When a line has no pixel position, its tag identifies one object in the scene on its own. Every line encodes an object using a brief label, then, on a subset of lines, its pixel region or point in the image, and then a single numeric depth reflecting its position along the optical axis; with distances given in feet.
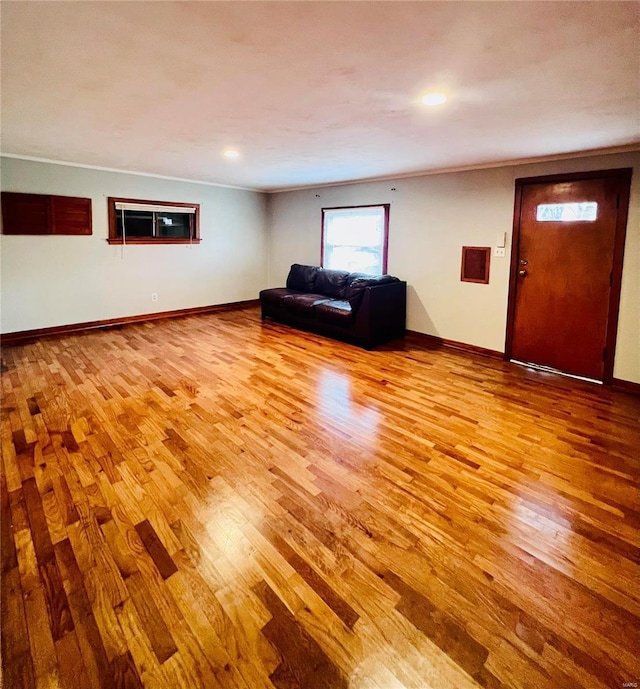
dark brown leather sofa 16.72
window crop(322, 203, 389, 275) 19.43
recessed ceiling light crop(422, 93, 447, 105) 8.11
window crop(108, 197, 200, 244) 19.21
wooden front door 12.57
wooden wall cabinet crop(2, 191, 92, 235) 16.03
